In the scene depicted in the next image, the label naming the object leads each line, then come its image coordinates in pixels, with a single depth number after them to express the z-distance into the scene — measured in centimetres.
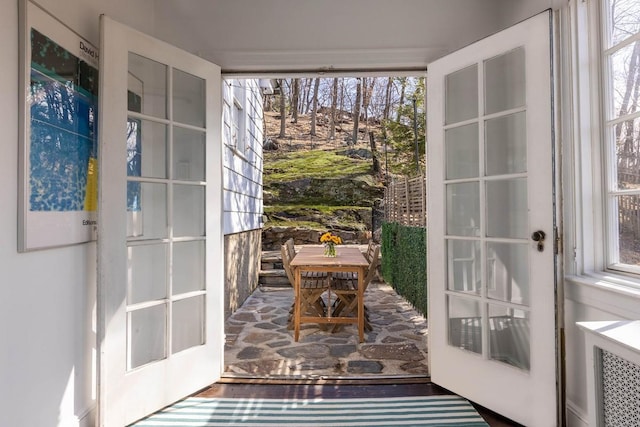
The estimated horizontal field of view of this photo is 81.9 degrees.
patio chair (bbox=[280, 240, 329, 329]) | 398
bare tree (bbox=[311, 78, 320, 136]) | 1699
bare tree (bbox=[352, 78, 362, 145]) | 1622
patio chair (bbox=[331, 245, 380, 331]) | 401
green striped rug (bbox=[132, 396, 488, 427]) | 229
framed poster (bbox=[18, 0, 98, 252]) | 171
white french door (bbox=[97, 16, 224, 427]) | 215
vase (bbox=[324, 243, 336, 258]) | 441
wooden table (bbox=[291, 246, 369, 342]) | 373
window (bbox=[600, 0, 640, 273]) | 185
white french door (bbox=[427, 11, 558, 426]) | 215
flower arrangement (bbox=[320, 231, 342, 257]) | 441
